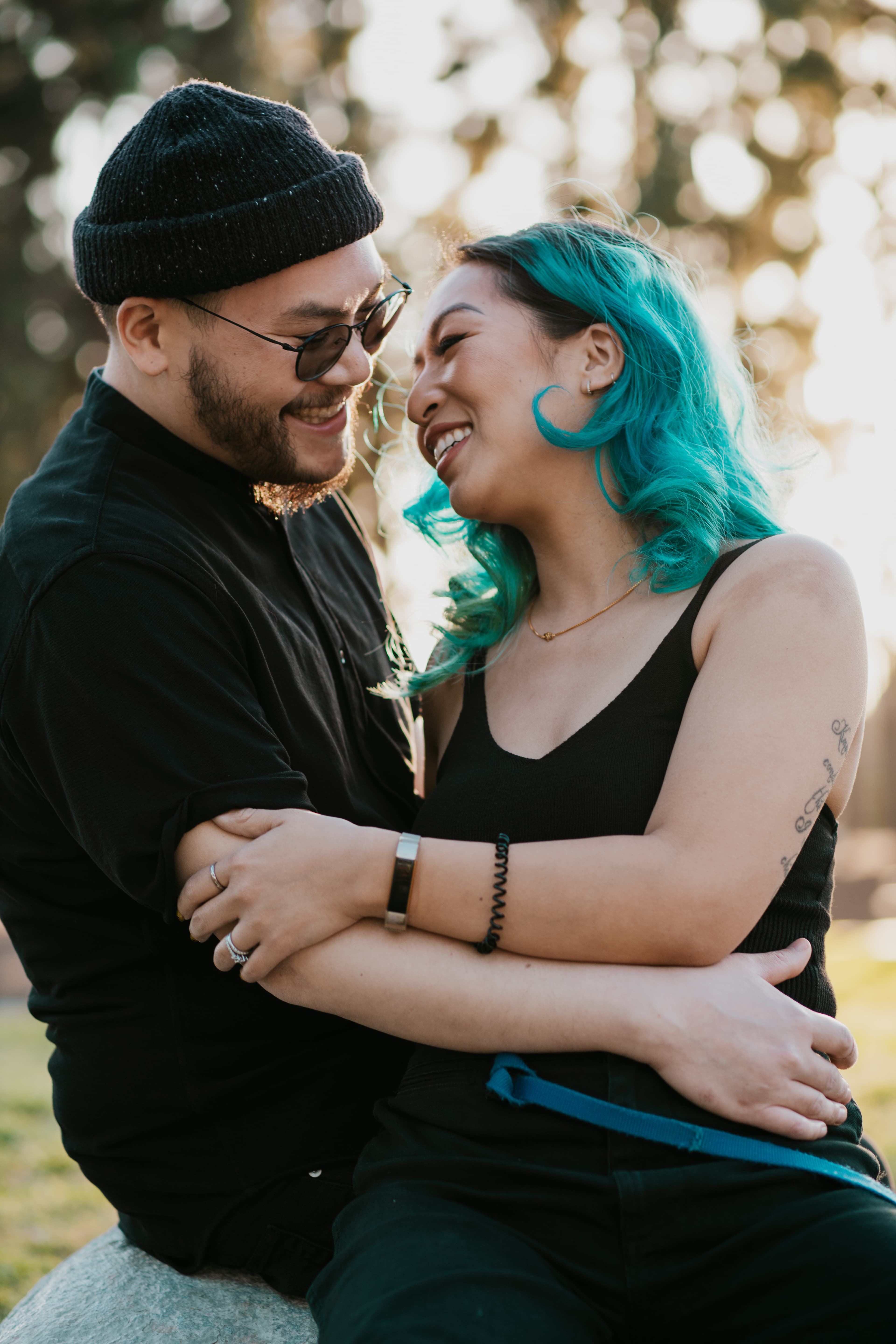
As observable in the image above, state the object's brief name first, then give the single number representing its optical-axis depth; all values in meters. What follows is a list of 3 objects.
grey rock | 2.31
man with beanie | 2.19
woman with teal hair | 1.92
